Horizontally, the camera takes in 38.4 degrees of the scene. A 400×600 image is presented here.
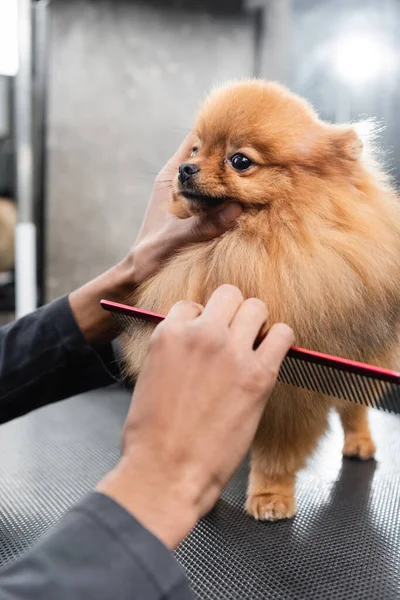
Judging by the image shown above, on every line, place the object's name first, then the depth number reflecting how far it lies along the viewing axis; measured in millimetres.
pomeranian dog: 659
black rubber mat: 672
